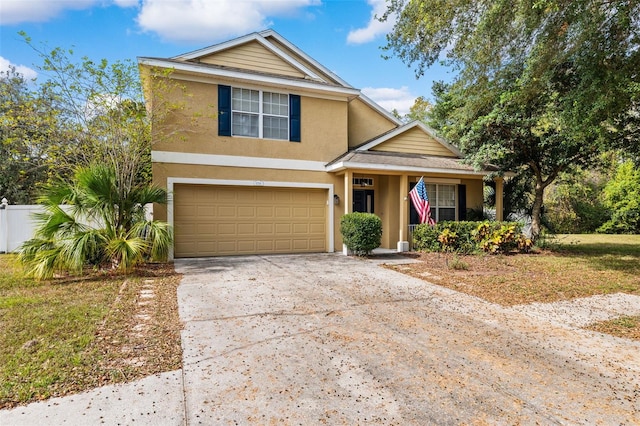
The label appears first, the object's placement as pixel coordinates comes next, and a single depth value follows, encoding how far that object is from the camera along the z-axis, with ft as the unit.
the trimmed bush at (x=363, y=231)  34.27
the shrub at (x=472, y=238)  37.81
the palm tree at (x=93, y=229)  23.71
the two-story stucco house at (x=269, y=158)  34.27
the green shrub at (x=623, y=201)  67.26
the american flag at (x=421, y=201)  36.22
